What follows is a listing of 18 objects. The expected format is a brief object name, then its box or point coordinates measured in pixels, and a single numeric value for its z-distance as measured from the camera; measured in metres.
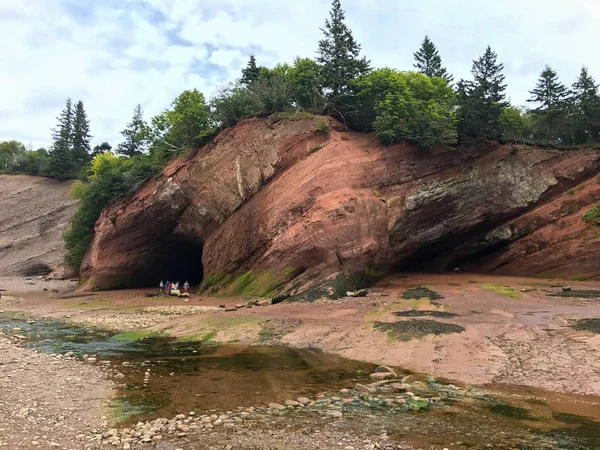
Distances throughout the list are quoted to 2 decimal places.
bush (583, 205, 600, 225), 31.89
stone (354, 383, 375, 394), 11.28
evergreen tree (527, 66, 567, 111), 51.56
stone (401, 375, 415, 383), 12.19
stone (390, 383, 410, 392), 11.40
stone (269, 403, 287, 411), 10.09
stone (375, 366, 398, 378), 13.07
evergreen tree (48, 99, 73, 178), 76.56
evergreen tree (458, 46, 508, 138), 36.31
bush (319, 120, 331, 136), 34.84
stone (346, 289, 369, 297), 26.86
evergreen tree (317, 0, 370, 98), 39.47
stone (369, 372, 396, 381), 12.55
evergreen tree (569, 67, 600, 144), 39.24
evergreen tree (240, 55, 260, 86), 45.32
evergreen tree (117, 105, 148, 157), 74.44
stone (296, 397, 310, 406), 10.41
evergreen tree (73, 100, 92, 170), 82.38
